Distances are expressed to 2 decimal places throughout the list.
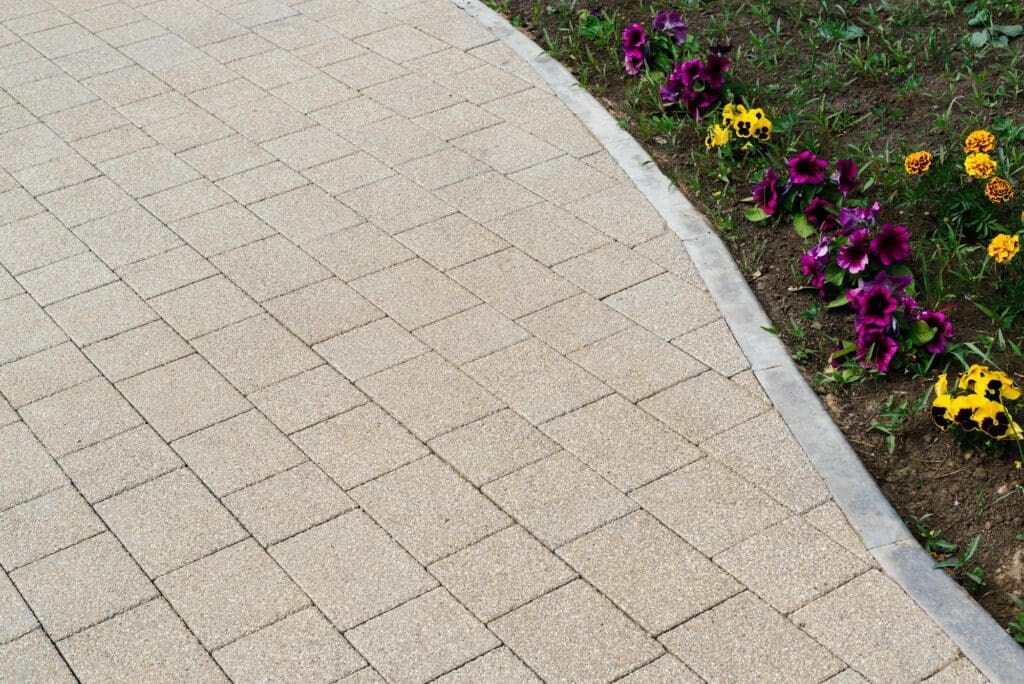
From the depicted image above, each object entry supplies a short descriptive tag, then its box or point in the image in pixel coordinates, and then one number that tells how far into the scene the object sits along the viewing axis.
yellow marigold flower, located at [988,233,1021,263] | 4.80
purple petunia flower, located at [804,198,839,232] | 5.63
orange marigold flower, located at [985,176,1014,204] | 5.20
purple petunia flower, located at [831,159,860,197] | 5.57
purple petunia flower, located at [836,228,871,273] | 5.07
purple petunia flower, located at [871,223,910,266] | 5.04
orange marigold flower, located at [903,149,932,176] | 5.43
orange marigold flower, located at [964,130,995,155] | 5.33
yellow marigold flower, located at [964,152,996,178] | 5.24
